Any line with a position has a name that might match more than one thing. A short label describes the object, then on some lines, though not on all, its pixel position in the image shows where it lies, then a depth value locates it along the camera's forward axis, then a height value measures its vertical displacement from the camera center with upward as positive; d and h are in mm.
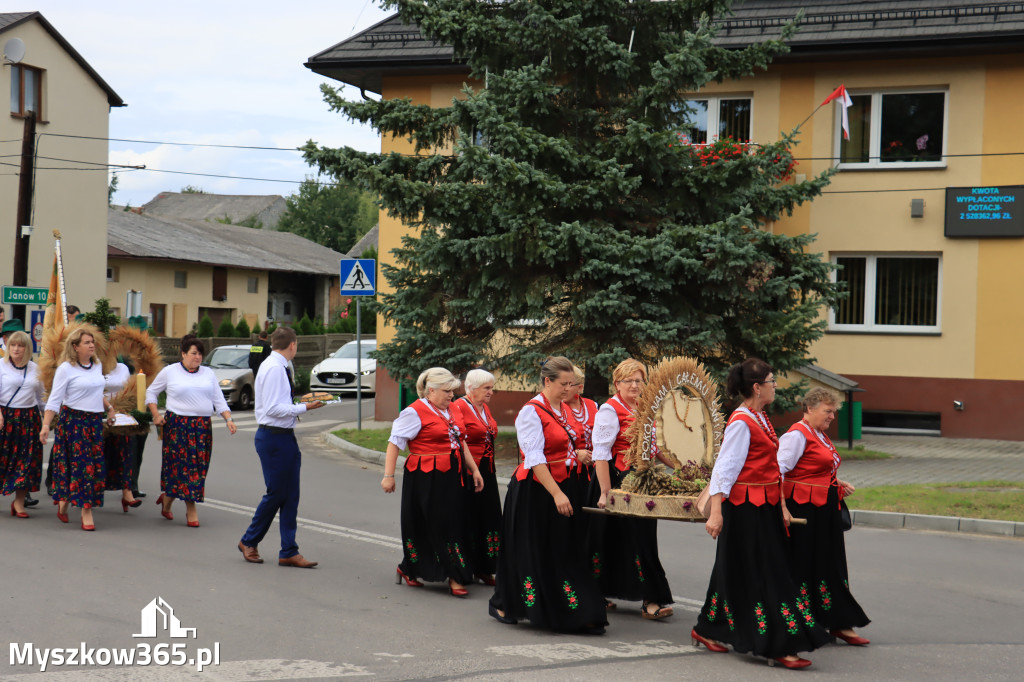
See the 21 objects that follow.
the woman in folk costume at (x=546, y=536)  6641 -1310
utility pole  23766 +2659
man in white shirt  8273 -970
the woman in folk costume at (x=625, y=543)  6996 -1424
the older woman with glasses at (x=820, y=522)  6520 -1124
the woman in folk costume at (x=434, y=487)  7746 -1165
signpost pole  18906 -898
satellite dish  27125 +6822
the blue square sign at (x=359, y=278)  18953 +869
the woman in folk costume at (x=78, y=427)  10023 -1035
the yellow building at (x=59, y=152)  33094 +5419
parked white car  27969 -1310
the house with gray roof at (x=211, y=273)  42231 +2206
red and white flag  18984 +4355
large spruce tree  14445 +1951
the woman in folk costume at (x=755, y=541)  5941 -1152
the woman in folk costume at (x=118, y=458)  10961 -1442
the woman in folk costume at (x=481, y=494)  8023 -1246
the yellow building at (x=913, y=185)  18906 +2899
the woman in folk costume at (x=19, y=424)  10609 -1091
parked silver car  25328 -1225
